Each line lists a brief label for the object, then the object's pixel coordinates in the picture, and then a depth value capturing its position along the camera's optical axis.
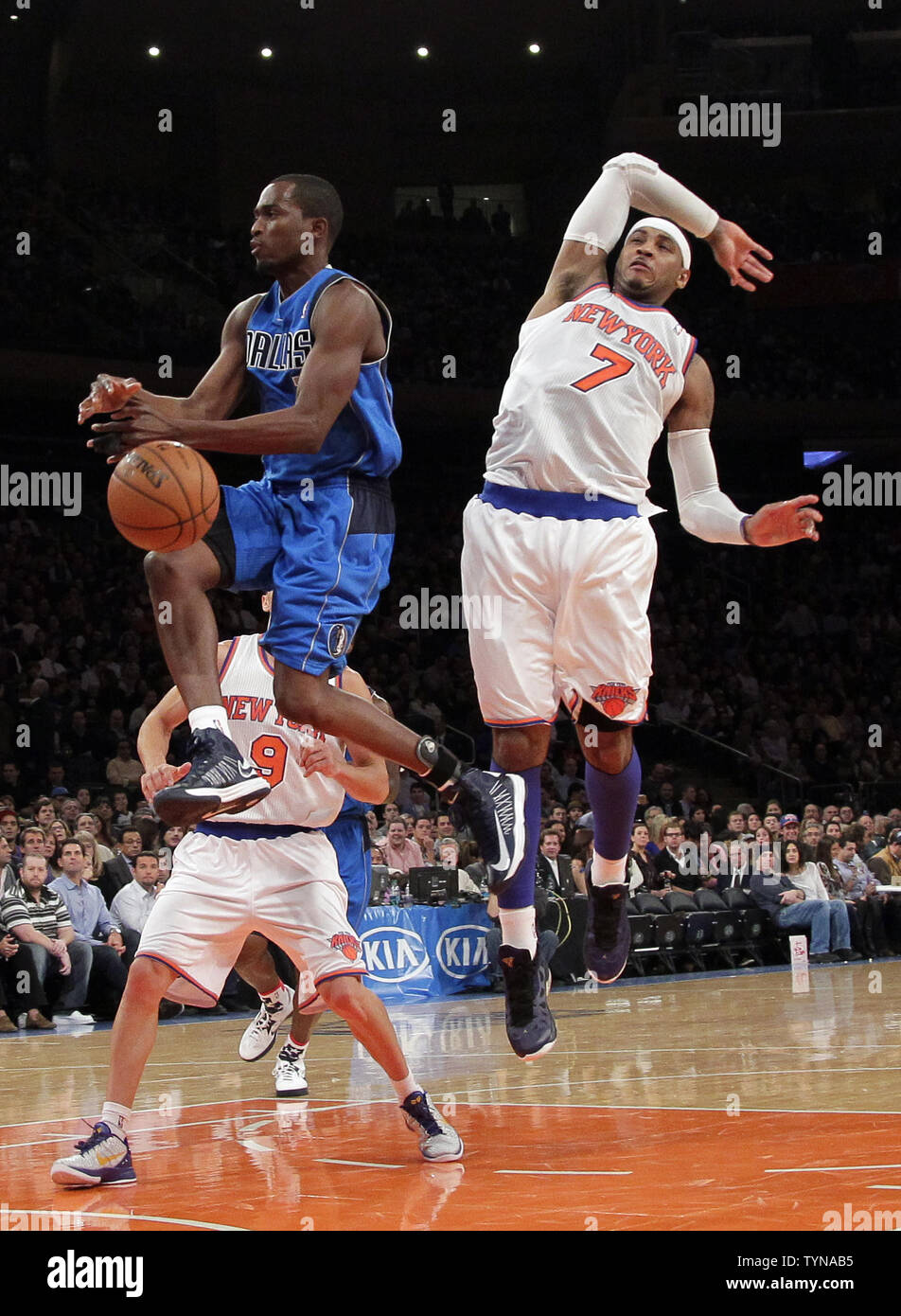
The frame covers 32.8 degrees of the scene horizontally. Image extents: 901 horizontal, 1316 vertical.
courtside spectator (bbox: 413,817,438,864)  14.26
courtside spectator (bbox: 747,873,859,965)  15.88
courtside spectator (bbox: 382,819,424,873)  13.68
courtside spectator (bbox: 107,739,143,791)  15.82
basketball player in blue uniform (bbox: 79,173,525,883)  4.89
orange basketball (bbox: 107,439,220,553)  4.65
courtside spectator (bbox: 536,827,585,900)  13.32
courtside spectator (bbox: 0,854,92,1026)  10.96
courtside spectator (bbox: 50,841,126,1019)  11.38
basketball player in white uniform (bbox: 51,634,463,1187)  5.45
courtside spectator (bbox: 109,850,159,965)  11.72
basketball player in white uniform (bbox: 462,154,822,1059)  5.34
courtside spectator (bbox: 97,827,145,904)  12.12
